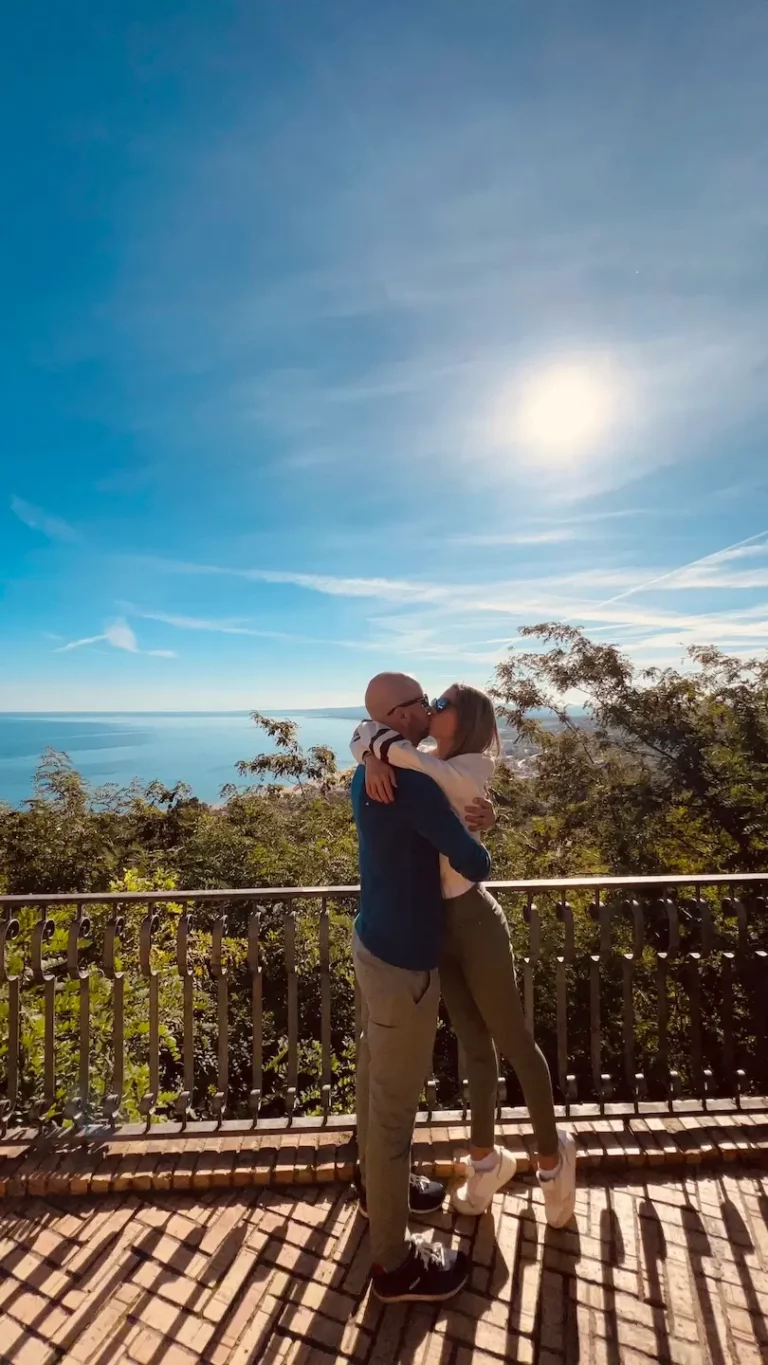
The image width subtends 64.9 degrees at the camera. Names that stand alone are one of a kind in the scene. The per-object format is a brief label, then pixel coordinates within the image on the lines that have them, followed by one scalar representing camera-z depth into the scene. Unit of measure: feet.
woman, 5.40
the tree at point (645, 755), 30.17
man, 5.55
